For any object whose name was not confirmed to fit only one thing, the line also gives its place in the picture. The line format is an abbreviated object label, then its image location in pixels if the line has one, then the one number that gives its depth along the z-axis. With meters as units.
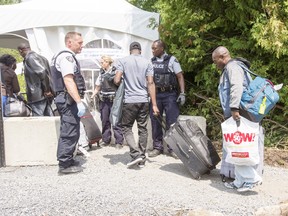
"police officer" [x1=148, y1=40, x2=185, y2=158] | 6.17
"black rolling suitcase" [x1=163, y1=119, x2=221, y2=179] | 5.08
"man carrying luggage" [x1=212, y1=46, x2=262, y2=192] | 4.46
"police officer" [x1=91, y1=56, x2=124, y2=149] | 7.01
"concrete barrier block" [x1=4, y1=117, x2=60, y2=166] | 5.79
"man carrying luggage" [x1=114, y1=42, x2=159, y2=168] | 5.57
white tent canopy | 7.94
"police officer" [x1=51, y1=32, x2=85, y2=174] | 4.93
